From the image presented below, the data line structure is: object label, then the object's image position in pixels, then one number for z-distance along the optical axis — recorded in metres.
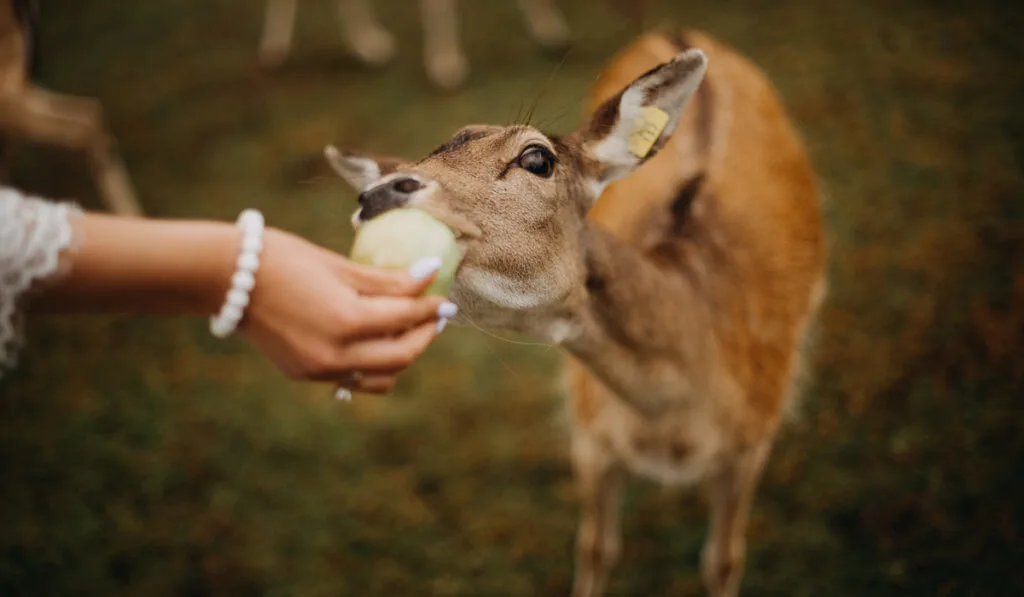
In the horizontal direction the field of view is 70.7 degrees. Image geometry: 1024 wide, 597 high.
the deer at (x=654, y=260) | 1.53
